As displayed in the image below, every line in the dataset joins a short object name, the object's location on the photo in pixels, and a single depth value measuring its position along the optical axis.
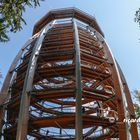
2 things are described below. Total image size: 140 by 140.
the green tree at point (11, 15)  5.35
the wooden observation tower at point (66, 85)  9.51
